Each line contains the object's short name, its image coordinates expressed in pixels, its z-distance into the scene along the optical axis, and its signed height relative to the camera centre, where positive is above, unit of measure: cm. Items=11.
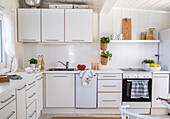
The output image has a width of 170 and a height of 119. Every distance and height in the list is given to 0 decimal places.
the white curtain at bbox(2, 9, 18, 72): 279 +34
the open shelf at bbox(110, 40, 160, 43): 356 +35
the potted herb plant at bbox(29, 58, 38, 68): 336 -15
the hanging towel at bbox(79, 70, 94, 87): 310 -41
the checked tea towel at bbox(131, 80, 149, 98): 315 -67
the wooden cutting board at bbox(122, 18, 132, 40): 375 +66
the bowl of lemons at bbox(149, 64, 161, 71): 329 -23
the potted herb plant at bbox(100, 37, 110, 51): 347 +32
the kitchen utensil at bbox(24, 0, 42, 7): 338 +116
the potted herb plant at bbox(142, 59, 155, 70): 354 -16
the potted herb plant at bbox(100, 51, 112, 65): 351 -2
